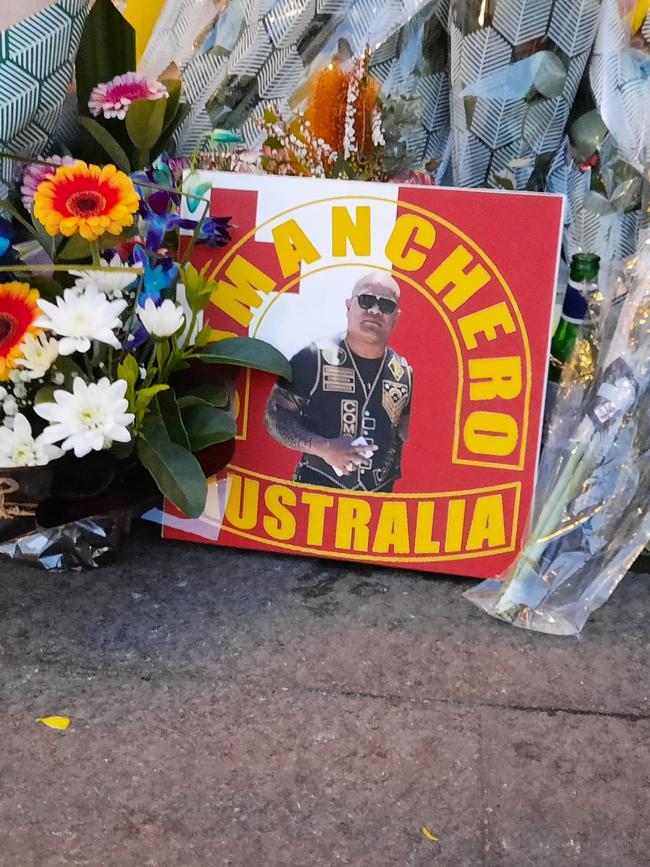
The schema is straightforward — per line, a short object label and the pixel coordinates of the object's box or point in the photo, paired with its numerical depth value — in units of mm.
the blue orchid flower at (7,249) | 926
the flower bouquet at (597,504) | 990
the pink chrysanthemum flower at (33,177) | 974
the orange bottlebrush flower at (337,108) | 1113
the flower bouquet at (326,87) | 1116
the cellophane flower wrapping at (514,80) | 1056
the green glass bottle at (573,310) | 1046
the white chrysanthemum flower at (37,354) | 848
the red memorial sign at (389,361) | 1013
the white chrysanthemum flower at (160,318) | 894
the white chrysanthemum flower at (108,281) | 896
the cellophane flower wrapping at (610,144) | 1073
